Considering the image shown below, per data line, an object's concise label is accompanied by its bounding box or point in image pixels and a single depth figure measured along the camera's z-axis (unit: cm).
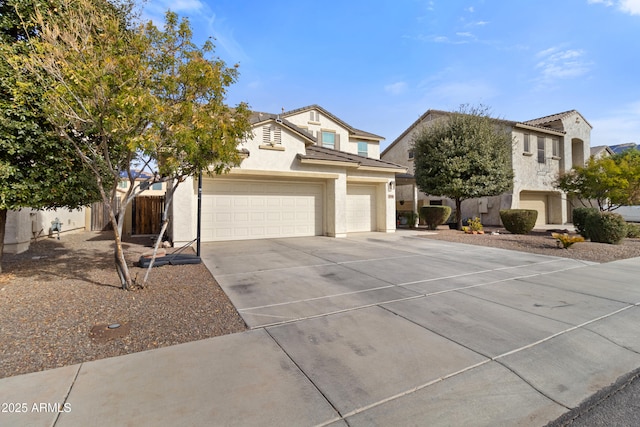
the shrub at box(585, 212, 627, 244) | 1104
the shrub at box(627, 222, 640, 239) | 1319
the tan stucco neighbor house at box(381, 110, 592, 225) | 1959
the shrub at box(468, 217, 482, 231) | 1458
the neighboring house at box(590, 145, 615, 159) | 2498
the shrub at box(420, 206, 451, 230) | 1686
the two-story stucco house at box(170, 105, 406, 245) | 1122
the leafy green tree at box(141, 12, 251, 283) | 447
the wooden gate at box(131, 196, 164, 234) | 1430
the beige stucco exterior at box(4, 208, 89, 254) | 843
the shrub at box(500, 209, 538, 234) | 1407
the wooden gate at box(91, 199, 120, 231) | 1588
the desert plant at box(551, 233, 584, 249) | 958
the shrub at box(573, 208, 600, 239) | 1226
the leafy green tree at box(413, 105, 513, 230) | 1505
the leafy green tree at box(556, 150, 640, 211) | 1354
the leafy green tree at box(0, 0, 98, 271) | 454
